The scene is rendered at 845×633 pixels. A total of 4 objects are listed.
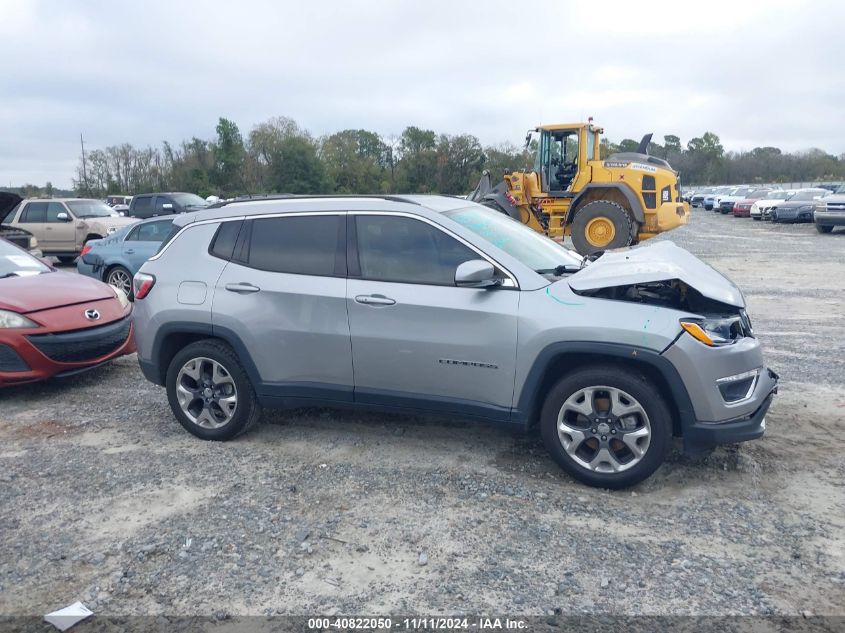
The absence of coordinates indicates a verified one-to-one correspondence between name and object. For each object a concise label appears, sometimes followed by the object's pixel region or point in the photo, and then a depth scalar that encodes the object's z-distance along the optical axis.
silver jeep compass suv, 4.04
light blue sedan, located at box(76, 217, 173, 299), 11.95
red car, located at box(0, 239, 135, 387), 6.02
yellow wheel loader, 15.45
